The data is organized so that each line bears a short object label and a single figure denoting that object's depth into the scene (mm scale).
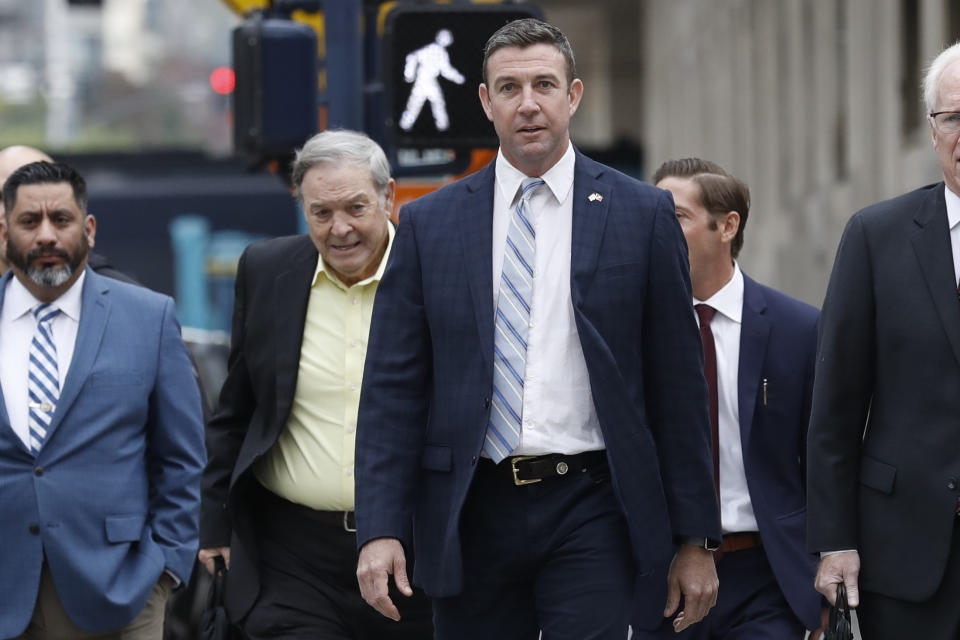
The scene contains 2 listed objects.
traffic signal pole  18750
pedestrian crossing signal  17375
